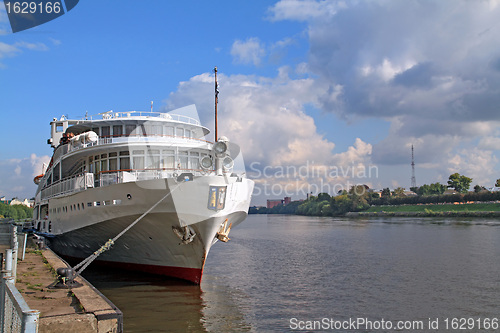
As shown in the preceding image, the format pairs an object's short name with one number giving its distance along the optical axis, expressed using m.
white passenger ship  13.96
